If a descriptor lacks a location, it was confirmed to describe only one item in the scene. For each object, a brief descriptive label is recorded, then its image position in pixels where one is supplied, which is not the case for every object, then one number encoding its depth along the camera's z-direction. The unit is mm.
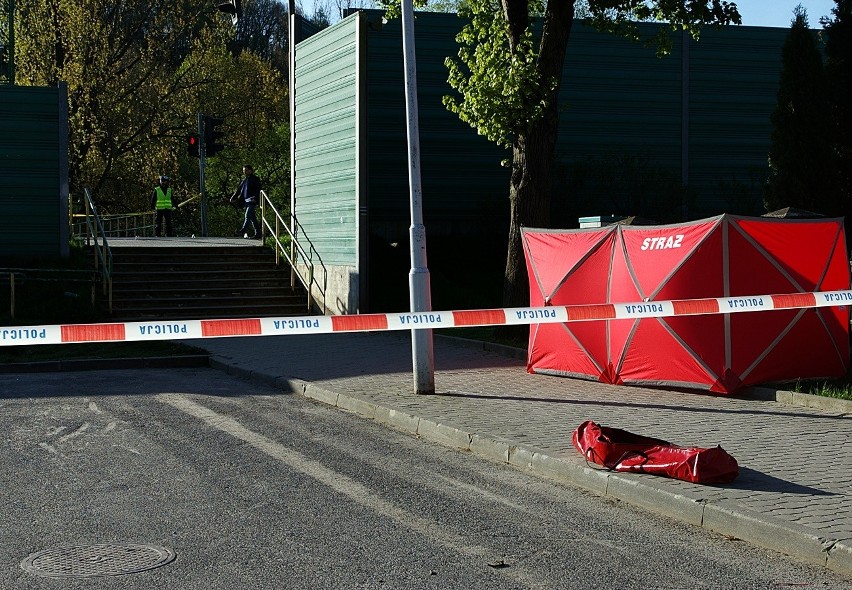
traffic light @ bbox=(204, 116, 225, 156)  34875
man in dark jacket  30266
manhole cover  5918
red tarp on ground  7609
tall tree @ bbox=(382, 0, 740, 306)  16264
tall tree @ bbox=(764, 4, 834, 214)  21312
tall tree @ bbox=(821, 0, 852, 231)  21875
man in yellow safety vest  34375
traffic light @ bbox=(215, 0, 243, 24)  32094
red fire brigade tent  12031
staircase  22266
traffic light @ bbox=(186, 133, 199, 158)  36594
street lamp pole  12312
